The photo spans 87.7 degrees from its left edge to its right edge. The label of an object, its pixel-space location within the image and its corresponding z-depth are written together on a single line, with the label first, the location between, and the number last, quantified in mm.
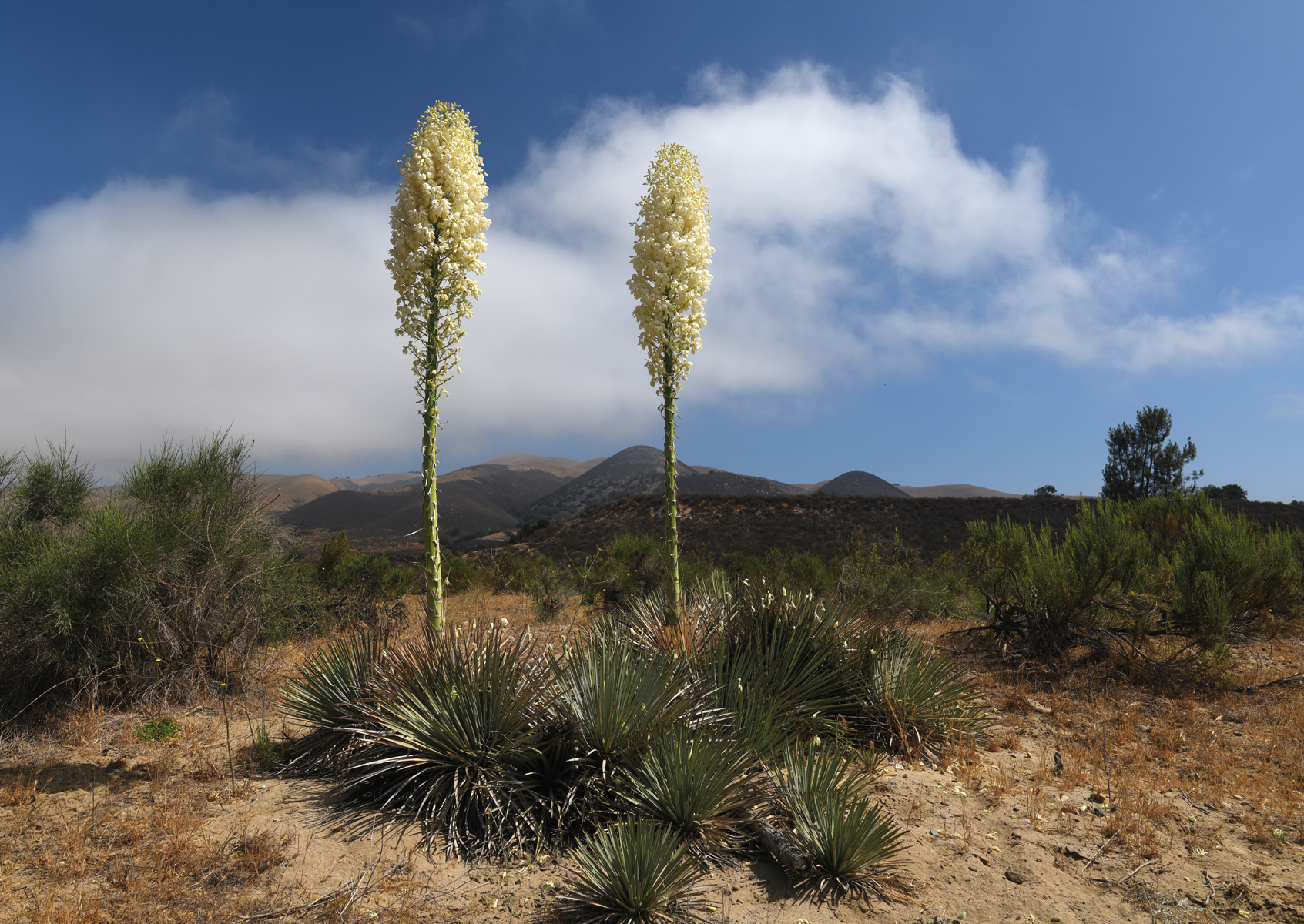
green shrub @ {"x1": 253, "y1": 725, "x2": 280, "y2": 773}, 4824
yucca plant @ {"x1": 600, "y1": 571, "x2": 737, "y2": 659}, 5531
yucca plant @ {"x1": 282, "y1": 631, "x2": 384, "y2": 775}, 4801
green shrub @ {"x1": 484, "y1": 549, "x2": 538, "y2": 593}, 14656
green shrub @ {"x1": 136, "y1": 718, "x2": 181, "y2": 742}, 5219
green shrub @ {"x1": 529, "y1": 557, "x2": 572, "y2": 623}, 11539
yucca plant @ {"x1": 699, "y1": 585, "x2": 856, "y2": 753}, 4625
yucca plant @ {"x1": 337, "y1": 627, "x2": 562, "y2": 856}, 3998
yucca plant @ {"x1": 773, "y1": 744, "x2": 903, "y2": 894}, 3527
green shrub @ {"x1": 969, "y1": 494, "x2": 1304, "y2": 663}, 7676
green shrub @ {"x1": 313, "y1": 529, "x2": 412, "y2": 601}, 11062
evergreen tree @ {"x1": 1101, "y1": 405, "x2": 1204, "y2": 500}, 33000
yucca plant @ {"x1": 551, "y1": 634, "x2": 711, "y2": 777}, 3984
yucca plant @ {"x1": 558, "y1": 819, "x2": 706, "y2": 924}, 3141
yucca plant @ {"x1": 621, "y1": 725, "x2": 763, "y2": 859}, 3695
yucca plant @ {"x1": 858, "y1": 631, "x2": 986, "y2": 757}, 5410
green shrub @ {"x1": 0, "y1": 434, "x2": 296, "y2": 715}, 5832
